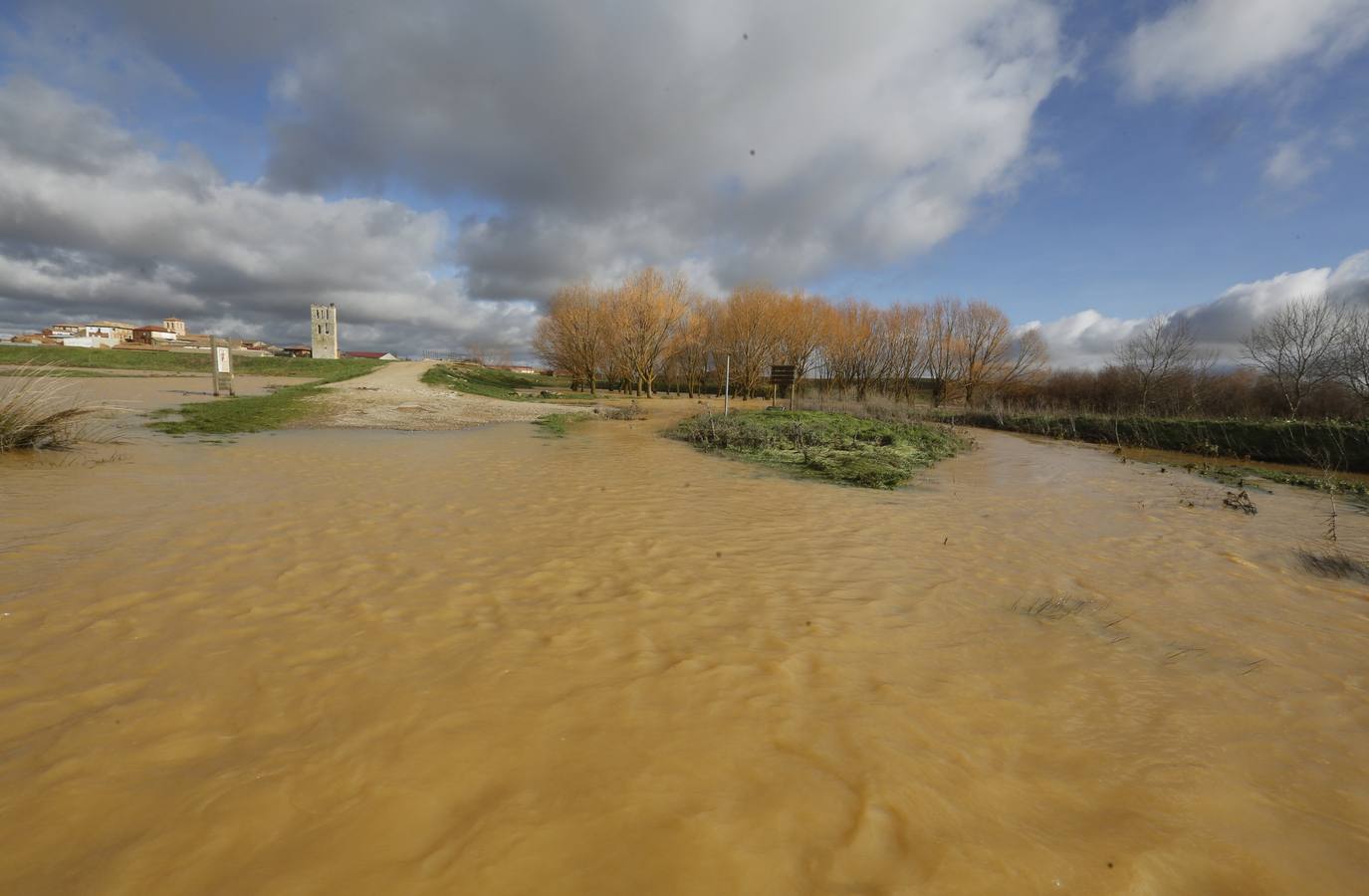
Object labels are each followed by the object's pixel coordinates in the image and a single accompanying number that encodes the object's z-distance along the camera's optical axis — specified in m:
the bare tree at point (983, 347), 44.84
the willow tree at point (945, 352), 46.12
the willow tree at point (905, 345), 47.28
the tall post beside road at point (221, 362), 20.50
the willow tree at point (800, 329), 43.66
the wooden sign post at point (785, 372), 24.20
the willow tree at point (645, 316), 38.72
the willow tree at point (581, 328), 42.12
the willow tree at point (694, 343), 43.66
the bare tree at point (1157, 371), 34.94
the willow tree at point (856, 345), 46.78
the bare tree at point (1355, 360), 24.39
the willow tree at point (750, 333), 43.31
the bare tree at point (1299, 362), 27.17
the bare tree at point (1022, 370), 44.22
